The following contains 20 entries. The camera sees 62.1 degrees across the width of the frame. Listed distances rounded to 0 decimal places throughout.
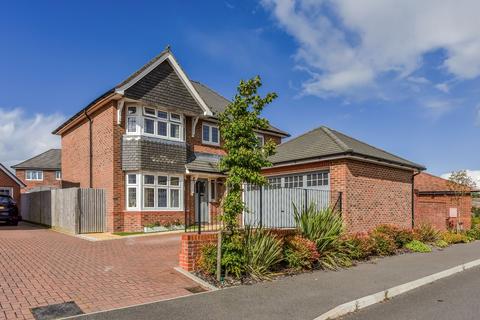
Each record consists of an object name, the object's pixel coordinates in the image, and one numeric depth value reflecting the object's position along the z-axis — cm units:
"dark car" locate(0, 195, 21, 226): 2102
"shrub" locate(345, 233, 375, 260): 1125
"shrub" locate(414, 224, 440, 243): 1533
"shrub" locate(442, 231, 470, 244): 1678
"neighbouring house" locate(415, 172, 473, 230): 1880
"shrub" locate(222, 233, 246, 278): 852
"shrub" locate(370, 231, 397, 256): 1248
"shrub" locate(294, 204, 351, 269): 1055
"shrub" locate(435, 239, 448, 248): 1543
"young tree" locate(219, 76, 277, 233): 871
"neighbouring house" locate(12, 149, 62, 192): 4600
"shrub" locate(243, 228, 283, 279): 881
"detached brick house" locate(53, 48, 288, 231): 1777
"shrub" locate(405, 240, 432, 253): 1387
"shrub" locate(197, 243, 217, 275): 859
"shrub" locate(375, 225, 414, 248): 1369
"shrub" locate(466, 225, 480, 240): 1925
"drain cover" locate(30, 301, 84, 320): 585
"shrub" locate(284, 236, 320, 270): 966
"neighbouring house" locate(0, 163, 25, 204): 3080
